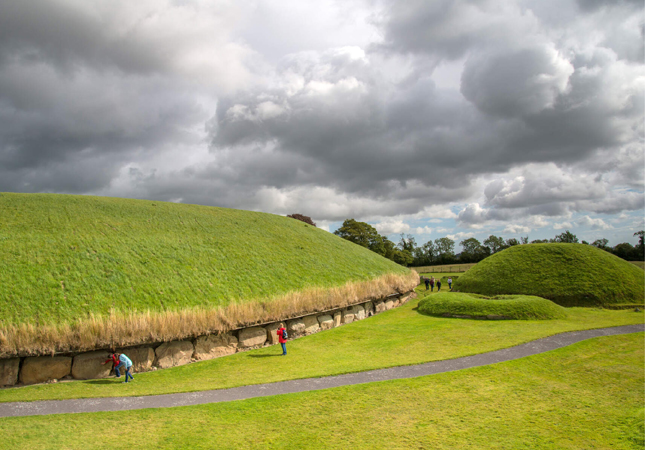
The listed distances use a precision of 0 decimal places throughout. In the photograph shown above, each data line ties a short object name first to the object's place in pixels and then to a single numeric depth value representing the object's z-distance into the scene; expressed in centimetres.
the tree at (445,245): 13925
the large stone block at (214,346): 1806
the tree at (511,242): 12988
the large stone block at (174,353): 1689
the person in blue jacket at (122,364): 1482
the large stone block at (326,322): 2395
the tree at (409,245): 13316
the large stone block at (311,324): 2283
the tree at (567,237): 12572
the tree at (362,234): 8238
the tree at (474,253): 10544
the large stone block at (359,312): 2730
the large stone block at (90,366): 1523
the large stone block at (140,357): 1623
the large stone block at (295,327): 2183
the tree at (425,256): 11961
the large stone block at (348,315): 2631
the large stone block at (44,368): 1449
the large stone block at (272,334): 2078
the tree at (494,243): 12866
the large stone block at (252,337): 1970
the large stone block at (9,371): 1410
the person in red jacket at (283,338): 1816
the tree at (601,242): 11406
